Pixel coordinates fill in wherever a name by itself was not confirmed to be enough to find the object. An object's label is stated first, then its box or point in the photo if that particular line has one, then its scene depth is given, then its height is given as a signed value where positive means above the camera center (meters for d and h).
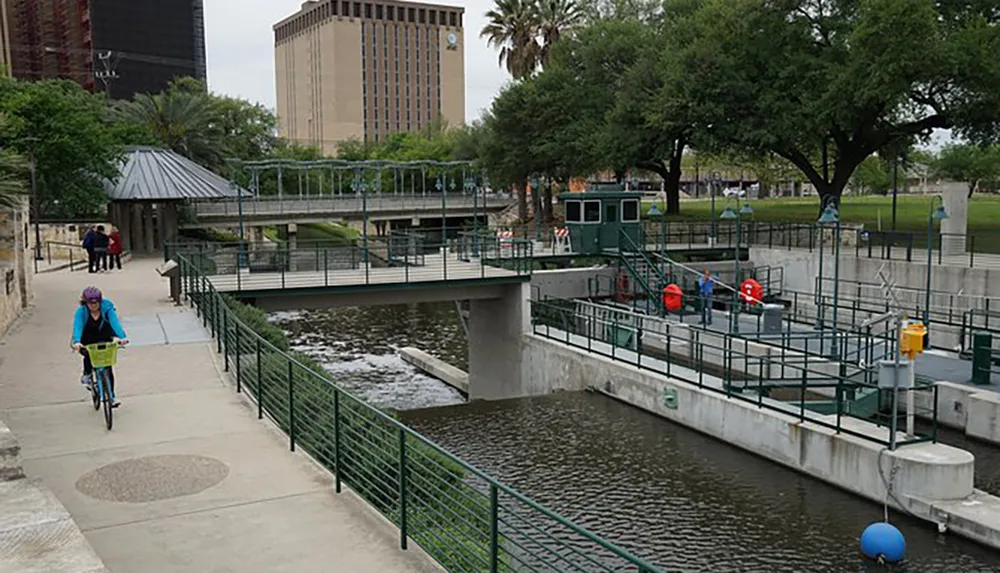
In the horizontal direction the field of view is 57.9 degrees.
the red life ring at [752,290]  29.87 -3.29
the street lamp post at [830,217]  27.94 -0.82
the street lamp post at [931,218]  26.01 -0.89
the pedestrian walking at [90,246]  30.66 -1.71
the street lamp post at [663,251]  34.75 -2.35
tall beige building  185.88 +26.27
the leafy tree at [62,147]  35.84 +1.98
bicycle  11.26 -2.11
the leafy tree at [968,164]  75.86 +2.24
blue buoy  13.27 -5.18
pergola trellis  61.22 +1.99
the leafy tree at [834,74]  35.53 +5.04
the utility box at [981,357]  20.41 -3.76
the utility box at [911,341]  14.96 -2.51
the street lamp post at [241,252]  27.23 -1.71
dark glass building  92.25 +16.87
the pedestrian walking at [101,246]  30.77 -1.70
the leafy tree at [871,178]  89.75 +1.36
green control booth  35.28 -1.09
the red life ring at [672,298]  28.95 -3.43
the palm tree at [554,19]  64.94 +12.47
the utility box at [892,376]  14.96 -3.07
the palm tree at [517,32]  64.56 +11.61
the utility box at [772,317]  25.45 -3.56
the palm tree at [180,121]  59.03 +4.86
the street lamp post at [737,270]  25.59 -2.85
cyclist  11.26 -1.60
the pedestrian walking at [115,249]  31.88 -1.86
